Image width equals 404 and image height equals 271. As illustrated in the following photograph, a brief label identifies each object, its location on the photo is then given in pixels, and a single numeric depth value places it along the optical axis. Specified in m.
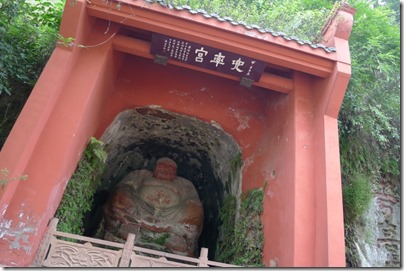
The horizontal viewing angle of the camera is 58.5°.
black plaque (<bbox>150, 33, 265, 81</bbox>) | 5.84
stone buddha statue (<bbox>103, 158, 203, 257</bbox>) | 8.02
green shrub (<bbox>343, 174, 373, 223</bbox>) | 6.75
